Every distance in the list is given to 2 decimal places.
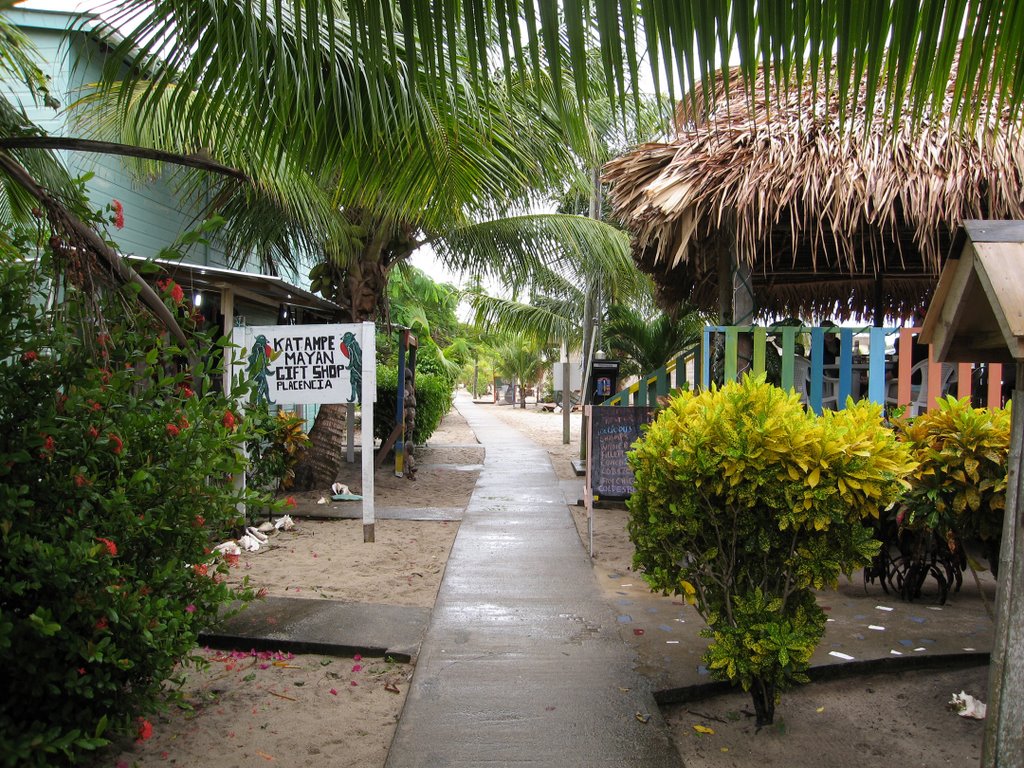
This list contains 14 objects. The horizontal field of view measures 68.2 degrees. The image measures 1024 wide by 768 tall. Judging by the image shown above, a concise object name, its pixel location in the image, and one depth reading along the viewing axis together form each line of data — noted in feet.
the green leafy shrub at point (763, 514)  10.69
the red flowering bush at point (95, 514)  8.21
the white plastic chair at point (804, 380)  22.25
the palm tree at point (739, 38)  4.22
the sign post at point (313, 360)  24.82
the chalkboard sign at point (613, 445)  28.71
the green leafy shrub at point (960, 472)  12.35
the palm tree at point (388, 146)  8.20
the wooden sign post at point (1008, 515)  8.04
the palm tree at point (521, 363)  165.68
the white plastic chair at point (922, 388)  22.50
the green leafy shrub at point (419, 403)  43.34
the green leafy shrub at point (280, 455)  28.63
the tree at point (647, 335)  53.52
